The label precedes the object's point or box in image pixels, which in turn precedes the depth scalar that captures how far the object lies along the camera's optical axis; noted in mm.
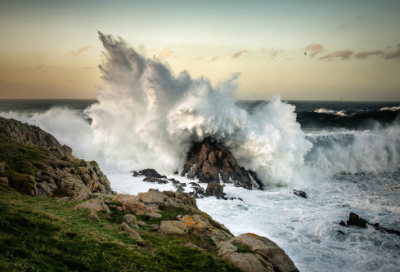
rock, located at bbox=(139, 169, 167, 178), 27030
